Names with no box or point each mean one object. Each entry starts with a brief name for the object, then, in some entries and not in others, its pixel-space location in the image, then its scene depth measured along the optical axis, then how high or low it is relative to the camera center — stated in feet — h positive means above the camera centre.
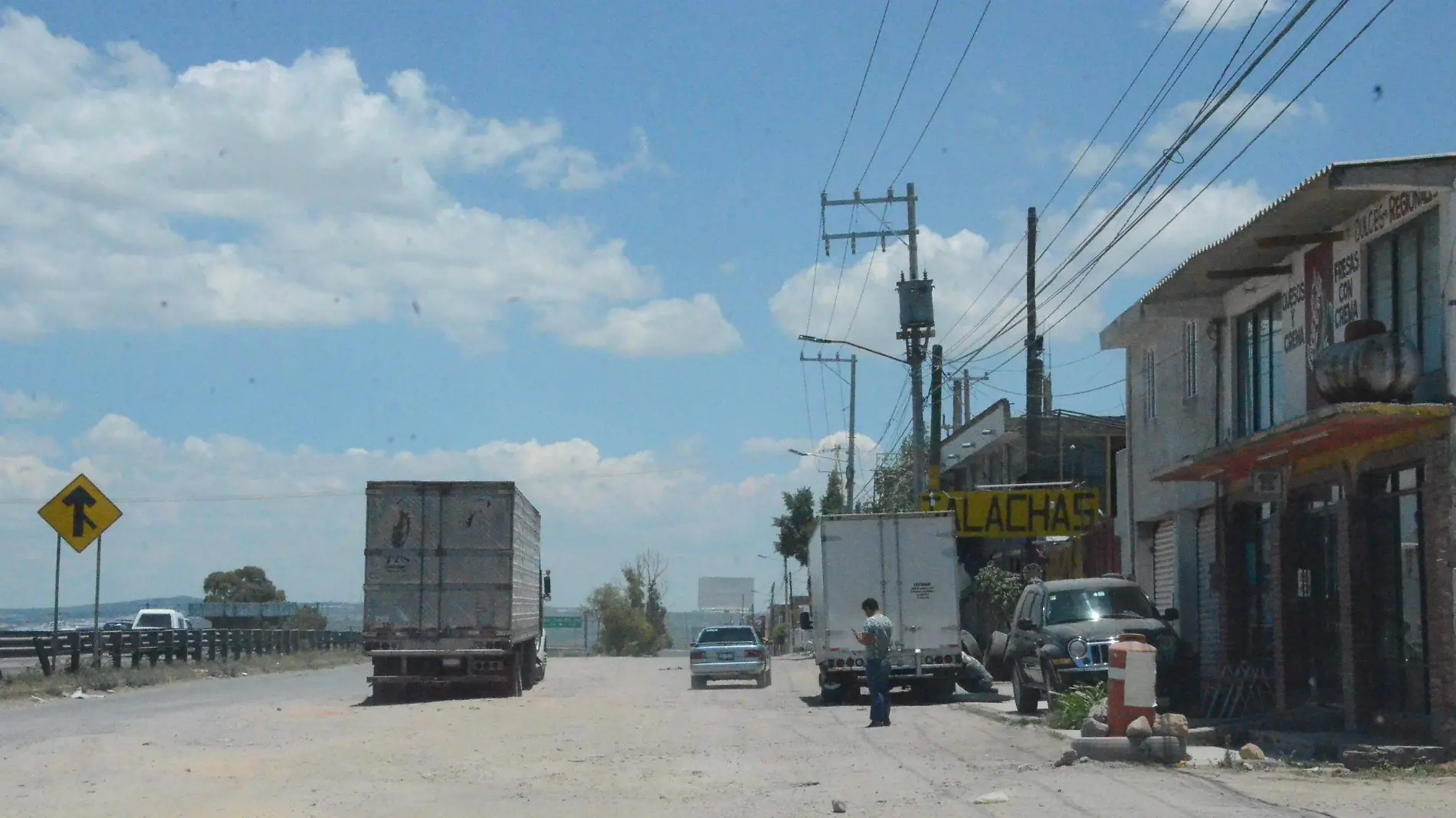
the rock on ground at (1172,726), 45.78 -5.27
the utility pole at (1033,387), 97.40 +9.63
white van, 165.68 -8.50
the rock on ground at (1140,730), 45.55 -5.34
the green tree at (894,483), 202.49 +7.98
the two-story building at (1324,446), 47.57 +3.35
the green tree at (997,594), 125.59 -4.13
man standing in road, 65.82 -5.04
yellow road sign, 91.20 +1.51
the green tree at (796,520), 264.52 +3.72
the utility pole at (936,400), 117.08 +10.83
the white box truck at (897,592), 84.53 -2.64
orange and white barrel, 47.16 -4.15
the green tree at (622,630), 356.18 -20.20
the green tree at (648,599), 388.78 -14.11
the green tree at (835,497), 255.70 +7.32
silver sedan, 118.83 -8.90
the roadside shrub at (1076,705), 58.54 -6.03
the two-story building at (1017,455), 145.48 +8.99
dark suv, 65.62 -3.77
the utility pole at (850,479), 195.11 +7.81
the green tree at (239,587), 392.27 -11.63
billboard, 420.36 -13.60
